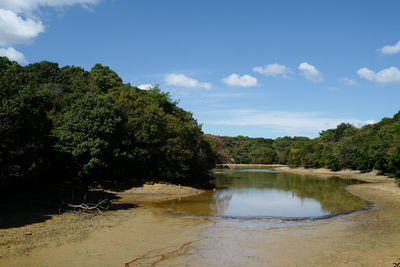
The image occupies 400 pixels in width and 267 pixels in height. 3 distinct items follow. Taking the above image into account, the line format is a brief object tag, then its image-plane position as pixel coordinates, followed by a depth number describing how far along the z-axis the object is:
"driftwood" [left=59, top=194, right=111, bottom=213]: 24.79
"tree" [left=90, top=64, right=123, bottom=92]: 64.81
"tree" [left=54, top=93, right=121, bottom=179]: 33.31
